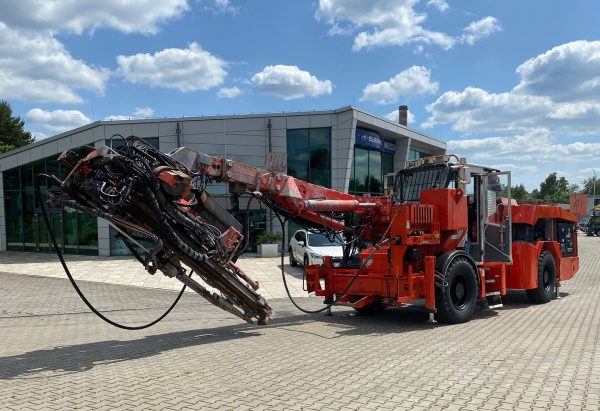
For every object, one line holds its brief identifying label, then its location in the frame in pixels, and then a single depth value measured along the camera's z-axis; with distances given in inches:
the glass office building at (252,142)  1000.9
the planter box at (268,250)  952.9
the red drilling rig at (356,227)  273.7
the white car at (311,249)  687.1
